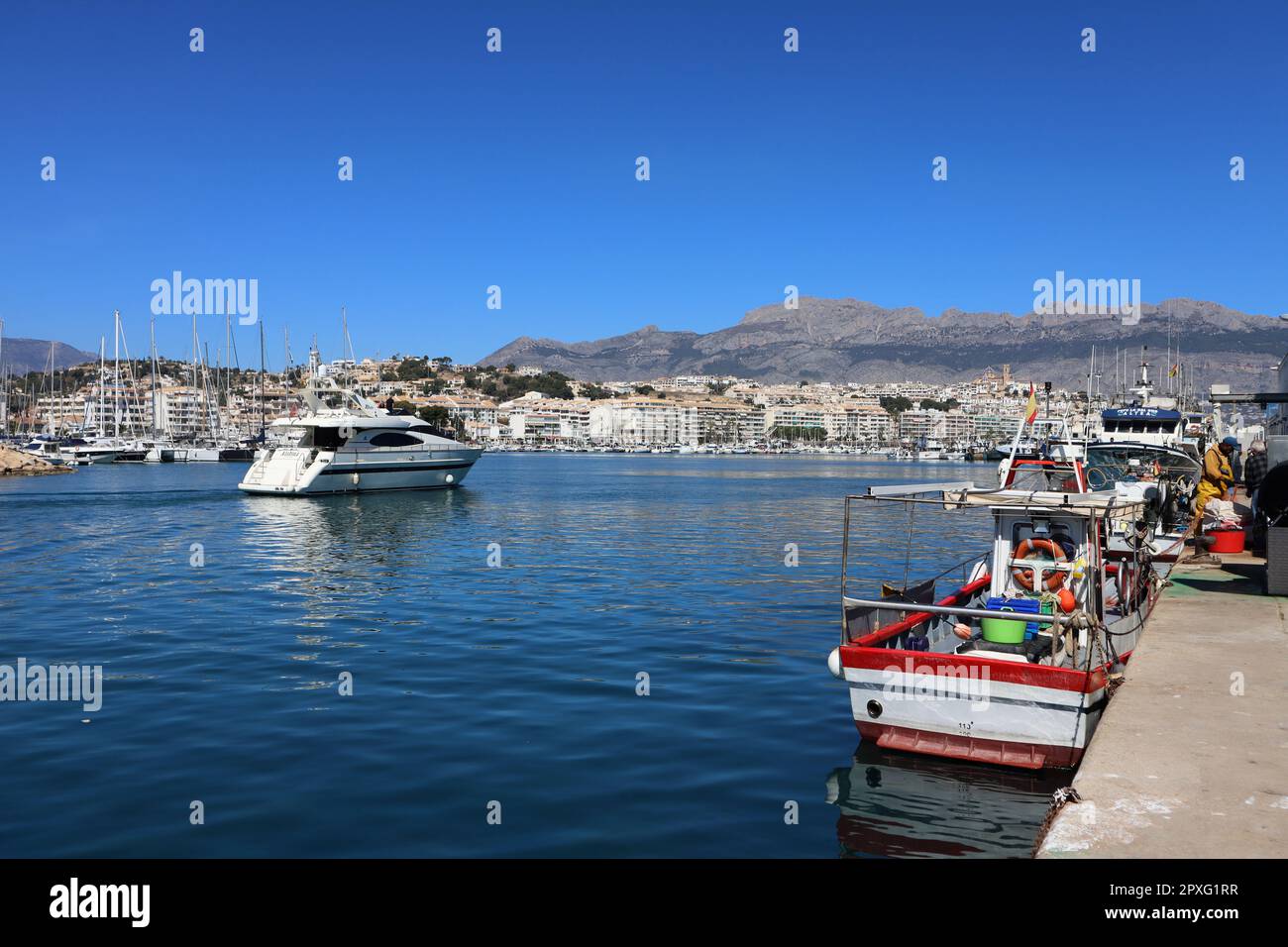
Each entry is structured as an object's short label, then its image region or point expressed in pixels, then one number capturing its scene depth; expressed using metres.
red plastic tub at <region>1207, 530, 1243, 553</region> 21.72
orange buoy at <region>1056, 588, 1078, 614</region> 12.07
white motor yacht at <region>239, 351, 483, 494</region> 56.69
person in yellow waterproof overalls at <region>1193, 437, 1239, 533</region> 21.77
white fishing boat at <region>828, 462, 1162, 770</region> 10.19
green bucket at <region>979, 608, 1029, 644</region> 11.82
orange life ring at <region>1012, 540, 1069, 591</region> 12.99
